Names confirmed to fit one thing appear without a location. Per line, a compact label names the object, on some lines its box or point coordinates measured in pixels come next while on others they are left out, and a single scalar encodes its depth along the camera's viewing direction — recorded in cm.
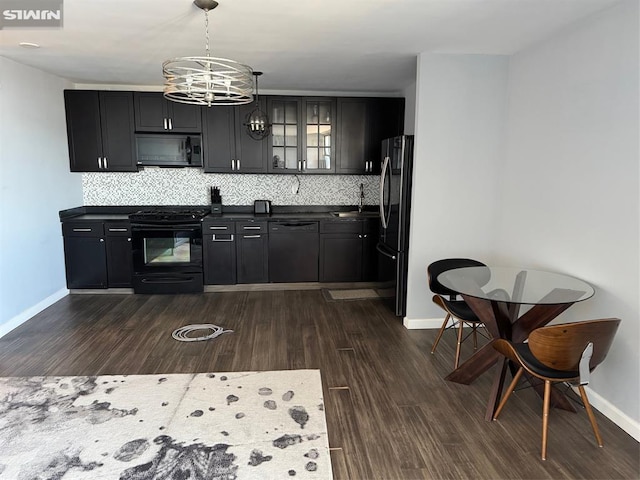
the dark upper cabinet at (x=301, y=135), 529
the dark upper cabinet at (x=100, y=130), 505
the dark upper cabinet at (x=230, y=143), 522
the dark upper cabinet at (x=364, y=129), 536
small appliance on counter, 552
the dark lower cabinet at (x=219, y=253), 508
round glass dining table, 250
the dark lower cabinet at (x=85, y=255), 493
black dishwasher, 518
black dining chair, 312
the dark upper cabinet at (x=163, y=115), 511
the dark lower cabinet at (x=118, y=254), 498
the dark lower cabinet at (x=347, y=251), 523
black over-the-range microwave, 520
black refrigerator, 395
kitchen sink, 533
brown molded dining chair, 211
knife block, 539
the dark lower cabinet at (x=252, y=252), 512
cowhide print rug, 213
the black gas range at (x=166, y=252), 497
